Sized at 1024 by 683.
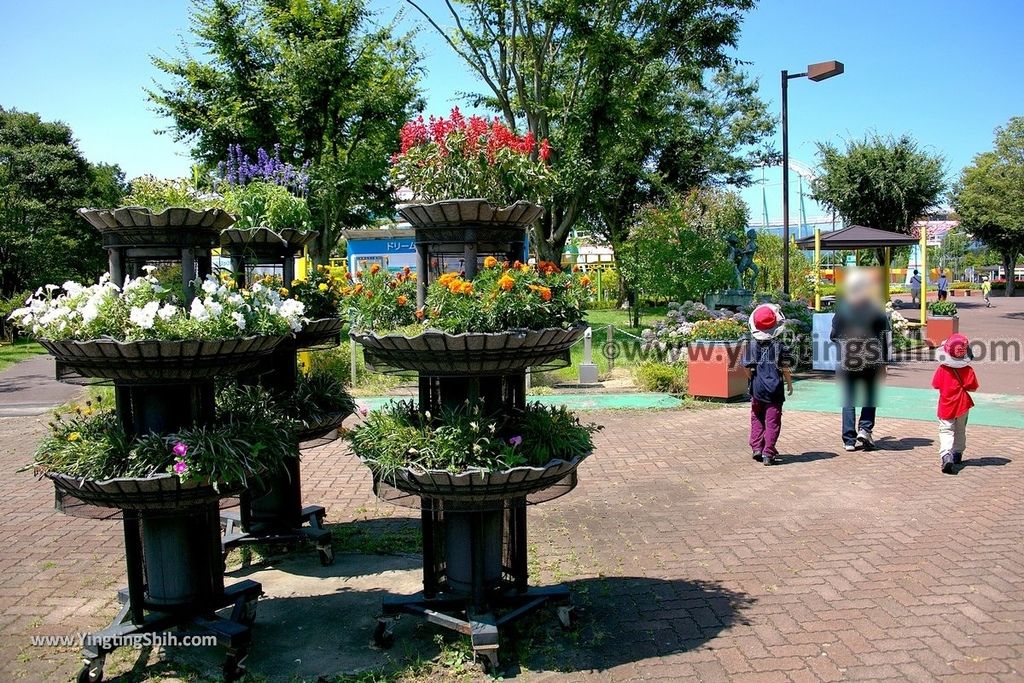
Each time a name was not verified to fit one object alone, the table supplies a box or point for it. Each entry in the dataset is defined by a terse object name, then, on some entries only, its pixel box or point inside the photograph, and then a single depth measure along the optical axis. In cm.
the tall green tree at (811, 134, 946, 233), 3419
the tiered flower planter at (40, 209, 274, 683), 384
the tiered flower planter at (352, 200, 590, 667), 394
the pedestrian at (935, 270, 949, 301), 3400
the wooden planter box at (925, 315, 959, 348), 1827
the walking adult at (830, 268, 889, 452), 871
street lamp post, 1575
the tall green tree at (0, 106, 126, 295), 2719
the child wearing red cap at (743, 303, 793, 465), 844
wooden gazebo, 1758
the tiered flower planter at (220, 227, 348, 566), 581
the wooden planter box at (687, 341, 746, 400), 1227
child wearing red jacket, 783
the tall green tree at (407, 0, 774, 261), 1800
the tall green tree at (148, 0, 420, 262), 2062
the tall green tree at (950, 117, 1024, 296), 2603
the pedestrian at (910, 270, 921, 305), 3281
